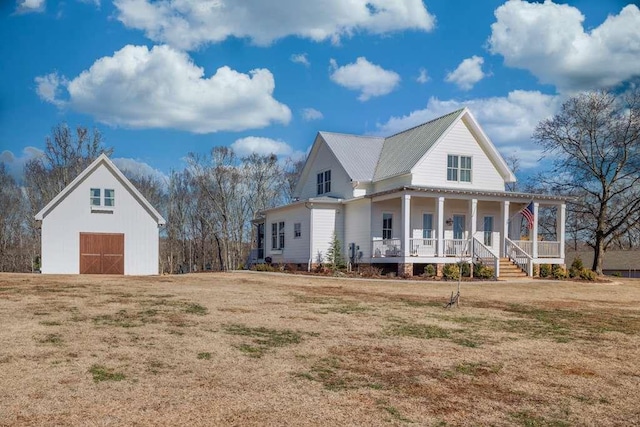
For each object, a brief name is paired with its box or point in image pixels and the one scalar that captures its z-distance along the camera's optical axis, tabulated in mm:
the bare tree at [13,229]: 61406
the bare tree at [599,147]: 39719
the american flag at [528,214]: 28188
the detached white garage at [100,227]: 30797
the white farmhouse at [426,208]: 29172
